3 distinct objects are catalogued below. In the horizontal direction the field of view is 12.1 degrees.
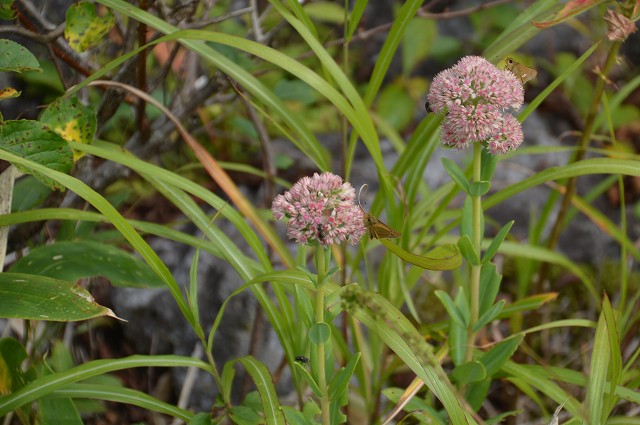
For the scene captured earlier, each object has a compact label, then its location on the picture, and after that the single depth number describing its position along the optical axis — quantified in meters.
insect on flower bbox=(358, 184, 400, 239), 1.76
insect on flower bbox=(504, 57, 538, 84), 1.82
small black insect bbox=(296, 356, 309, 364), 1.82
